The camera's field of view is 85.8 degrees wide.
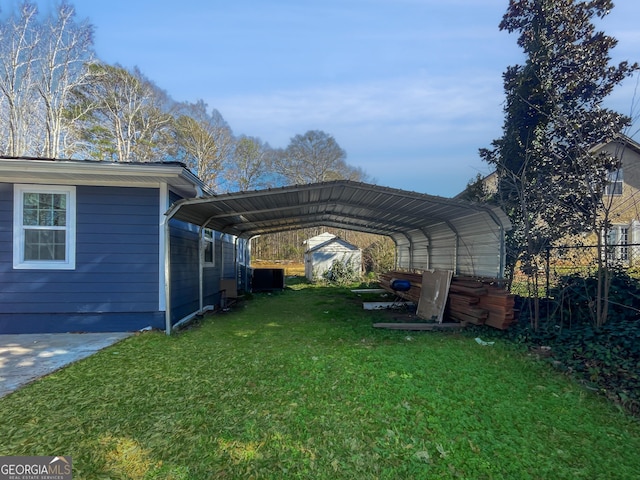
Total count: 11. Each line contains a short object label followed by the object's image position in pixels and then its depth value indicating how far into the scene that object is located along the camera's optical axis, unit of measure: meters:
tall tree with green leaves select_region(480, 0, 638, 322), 7.54
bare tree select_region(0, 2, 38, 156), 17.19
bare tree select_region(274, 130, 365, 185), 28.16
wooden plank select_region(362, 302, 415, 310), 9.10
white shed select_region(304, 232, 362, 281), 16.81
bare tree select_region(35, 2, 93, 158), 18.20
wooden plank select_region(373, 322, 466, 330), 6.52
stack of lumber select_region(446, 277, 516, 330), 5.84
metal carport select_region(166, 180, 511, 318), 6.38
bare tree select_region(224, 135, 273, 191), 28.38
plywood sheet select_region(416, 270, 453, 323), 7.04
